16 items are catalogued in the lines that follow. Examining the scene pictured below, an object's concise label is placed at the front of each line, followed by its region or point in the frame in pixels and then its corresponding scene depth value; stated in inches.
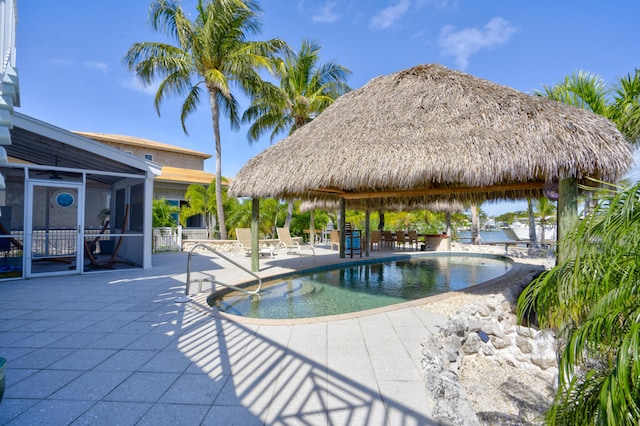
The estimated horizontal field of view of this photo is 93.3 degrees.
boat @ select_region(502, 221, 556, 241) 792.4
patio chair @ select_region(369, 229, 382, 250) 607.2
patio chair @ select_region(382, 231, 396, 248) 648.9
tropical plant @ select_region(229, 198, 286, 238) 602.5
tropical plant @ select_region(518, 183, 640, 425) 40.1
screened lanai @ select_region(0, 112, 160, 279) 270.8
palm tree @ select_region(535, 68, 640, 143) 336.8
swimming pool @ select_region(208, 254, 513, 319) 219.1
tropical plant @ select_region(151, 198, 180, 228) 551.8
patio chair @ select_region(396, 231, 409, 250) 619.5
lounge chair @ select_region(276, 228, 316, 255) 486.0
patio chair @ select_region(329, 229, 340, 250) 575.3
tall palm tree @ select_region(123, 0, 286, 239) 487.8
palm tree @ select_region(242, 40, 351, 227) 600.4
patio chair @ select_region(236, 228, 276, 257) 440.8
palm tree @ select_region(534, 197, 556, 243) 722.1
